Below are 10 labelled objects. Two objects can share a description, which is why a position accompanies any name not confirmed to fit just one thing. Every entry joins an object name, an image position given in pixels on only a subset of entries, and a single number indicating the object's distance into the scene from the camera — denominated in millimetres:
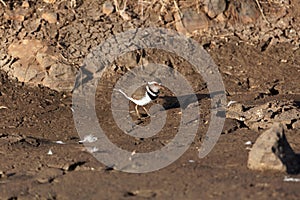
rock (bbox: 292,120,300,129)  13040
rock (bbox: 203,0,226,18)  18016
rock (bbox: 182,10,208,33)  17797
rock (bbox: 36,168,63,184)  10758
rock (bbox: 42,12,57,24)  17531
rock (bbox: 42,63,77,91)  16141
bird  14395
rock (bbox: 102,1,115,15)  17828
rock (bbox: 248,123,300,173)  10227
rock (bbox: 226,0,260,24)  18187
